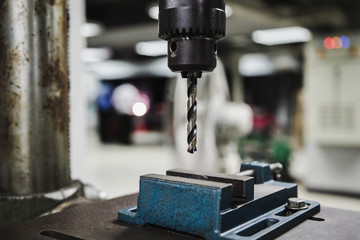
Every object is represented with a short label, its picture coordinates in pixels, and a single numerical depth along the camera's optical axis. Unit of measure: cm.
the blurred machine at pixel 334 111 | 325
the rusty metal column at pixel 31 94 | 68
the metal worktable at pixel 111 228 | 53
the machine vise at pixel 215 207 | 51
